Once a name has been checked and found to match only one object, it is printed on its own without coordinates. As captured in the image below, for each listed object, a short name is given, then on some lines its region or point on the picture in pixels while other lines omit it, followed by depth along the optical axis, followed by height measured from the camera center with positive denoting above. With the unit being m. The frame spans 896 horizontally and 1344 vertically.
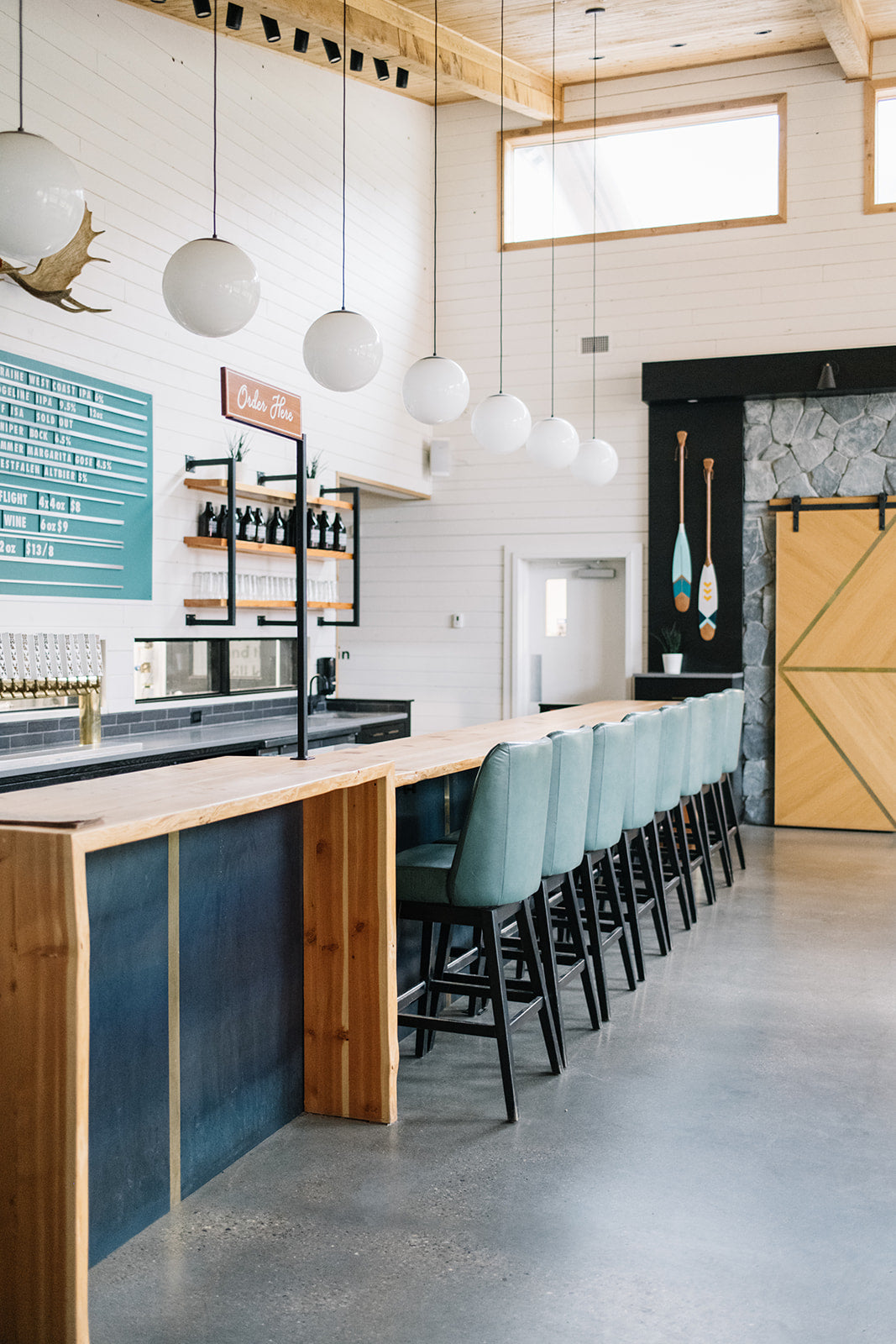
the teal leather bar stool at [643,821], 4.55 -0.74
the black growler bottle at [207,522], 6.28 +0.58
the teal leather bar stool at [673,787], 5.11 -0.68
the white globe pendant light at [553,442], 5.76 +0.93
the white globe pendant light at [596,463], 6.61 +0.95
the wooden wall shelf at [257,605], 6.16 +0.16
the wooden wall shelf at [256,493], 6.13 +0.78
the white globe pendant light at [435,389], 4.62 +0.95
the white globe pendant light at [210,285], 3.46 +1.02
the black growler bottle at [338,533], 7.61 +0.64
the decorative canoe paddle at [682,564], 8.51 +0.49
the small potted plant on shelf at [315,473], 7.31 +1.00
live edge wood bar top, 2.00 -0.65
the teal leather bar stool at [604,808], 4.05 -0.61
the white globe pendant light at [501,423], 5.14 +0.91
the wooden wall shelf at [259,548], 6.17 +0.48
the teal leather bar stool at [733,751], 6.59 -0.66
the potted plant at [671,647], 8.36 -0.10
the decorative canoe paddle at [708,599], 8.47 +0.24
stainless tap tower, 4.72 -0.16
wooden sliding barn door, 8.13 -0.27
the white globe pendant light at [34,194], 2.76 +1.04
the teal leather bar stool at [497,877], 3.20 -0.68
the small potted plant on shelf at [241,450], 6.48 +1.01
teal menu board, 4.91 +0.66
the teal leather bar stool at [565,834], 3.62 -0.62
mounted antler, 4.95 +1.53
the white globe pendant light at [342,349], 4.13 +0.99
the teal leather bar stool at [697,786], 5.60 -0.73
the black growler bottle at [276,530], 6.88 +0.60
